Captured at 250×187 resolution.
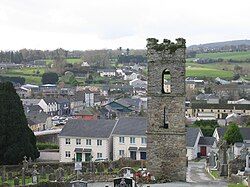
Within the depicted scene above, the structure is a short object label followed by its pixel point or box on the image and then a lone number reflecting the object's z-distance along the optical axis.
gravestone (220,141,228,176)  38.28
